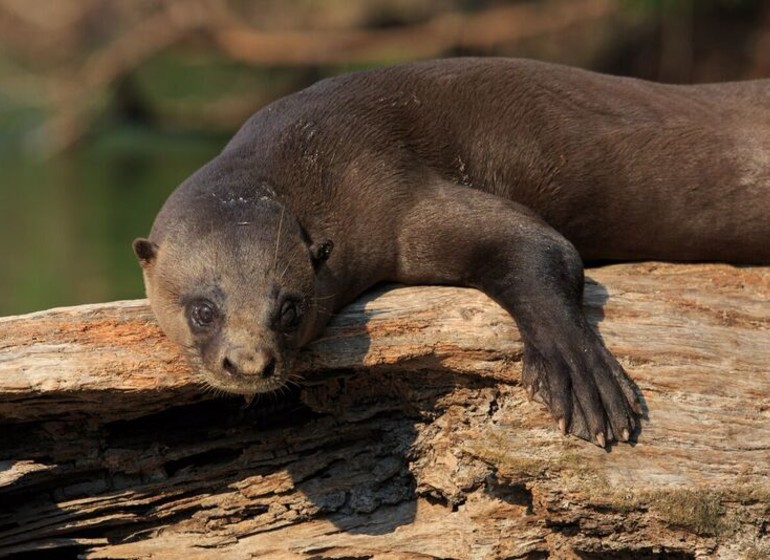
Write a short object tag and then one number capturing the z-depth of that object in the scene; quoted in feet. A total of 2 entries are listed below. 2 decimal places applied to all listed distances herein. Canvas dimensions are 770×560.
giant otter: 30.07
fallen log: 29.58
